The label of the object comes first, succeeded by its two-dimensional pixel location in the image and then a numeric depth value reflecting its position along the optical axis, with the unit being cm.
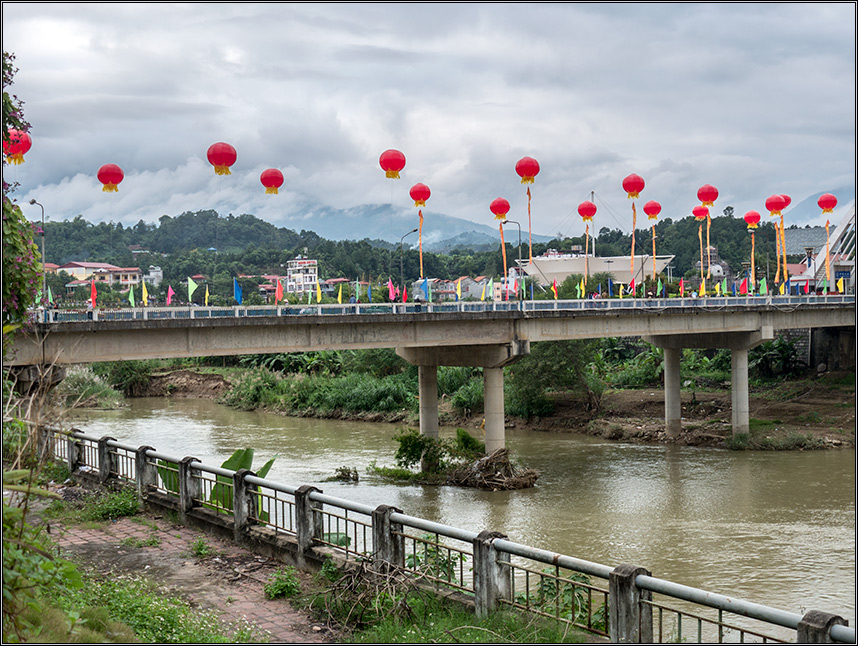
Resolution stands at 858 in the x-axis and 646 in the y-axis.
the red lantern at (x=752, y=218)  4734
